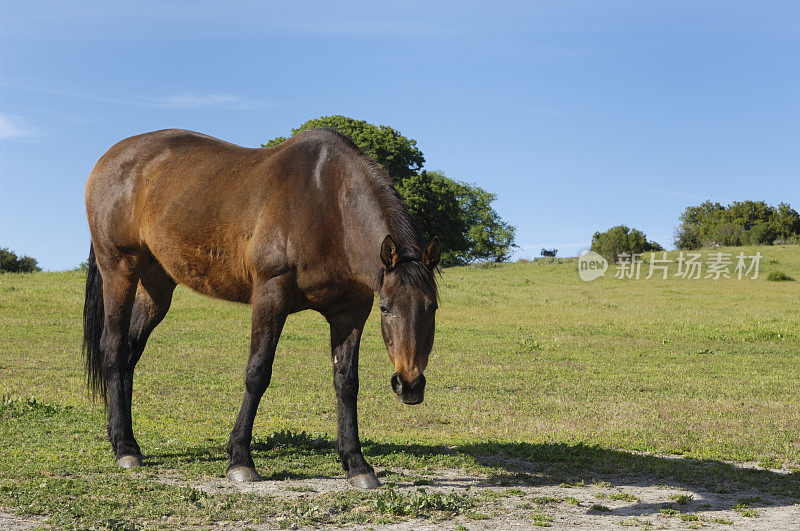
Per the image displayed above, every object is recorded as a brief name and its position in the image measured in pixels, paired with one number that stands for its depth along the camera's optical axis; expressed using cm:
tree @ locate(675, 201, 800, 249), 7762
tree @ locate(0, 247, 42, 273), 5225
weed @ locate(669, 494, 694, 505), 655
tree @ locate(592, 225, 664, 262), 6638
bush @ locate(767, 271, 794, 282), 3988
